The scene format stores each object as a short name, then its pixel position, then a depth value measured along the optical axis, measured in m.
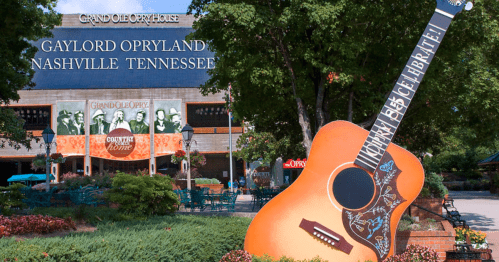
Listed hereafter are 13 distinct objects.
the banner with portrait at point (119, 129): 47.88
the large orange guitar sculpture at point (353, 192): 7.10
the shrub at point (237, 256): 7.08
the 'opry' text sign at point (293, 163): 37.82
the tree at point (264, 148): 33.59
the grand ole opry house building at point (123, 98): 48.03
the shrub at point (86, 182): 20.90
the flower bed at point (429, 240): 8.85
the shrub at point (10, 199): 12.08
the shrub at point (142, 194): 10.70
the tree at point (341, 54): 11.32
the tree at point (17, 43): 13.50
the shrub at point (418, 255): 7.34
